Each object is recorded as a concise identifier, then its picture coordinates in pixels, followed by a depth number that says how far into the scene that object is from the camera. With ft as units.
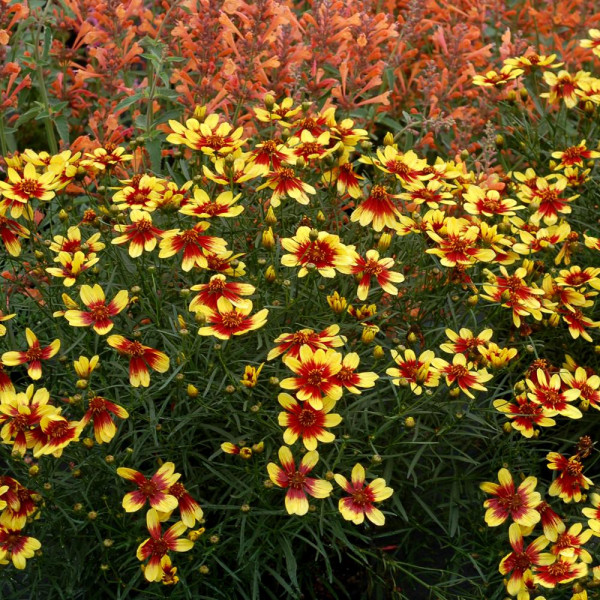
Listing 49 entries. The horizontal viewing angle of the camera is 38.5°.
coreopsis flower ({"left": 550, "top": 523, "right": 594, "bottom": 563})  6.61
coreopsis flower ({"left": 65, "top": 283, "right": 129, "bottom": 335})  6.61
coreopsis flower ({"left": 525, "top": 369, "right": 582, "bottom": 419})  6.80
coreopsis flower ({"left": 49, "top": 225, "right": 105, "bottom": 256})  7.41
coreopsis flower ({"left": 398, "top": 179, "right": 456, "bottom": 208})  7.79
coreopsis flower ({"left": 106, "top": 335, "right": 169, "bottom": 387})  6.48
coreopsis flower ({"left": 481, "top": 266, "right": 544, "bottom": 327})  7.25
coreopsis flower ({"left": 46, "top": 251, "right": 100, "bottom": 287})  6.94
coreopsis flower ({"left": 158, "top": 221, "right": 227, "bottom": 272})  7.00
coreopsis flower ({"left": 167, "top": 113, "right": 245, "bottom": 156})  7.70
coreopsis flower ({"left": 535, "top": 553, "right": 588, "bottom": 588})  6.42
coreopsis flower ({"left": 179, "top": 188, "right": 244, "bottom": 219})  7.20
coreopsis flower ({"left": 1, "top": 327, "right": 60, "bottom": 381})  6.72
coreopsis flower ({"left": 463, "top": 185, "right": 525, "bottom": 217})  8.02
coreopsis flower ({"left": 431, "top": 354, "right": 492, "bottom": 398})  6.71
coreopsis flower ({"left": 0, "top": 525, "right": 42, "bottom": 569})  6.36
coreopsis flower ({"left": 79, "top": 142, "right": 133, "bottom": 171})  7.82
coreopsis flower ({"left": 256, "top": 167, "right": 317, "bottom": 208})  7.51
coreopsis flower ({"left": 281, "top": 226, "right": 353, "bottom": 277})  6.92
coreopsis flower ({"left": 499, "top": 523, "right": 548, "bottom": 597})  6.56
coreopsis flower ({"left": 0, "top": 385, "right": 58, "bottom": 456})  6.35
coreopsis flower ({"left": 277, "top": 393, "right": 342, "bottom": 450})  6.22
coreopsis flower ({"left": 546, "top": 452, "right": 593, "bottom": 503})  7.00
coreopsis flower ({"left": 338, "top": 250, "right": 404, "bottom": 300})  7.13
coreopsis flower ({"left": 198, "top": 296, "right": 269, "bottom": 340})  6.46
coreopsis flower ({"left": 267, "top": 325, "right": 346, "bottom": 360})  6.48
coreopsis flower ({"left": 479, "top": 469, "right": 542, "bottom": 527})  6.72
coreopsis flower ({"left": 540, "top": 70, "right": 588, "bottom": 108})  9.66
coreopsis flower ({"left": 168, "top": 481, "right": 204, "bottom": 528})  6.45
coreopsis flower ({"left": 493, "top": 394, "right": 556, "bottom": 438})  6.73
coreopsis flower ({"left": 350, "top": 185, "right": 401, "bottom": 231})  7.73
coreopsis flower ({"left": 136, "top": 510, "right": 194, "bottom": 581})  6.21
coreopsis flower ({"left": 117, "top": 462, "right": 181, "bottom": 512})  6.30
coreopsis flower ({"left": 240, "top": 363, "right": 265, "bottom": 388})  6.24
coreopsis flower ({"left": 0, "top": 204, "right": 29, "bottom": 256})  7.30
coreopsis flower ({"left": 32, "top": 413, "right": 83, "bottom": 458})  6.16
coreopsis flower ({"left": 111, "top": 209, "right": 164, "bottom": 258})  7.03
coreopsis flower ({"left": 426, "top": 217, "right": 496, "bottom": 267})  7.21
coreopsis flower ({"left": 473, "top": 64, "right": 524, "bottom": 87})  9.42
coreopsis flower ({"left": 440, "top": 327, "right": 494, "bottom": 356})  7.02
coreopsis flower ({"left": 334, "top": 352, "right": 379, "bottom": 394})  6.41
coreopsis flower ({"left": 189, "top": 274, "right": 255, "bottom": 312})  6.70
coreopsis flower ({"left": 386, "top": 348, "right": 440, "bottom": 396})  6.46
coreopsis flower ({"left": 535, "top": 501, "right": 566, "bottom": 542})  6.81
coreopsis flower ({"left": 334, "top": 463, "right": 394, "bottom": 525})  6.28
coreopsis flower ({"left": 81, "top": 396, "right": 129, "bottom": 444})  6.33
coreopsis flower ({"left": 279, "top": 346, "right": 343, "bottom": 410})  6.15
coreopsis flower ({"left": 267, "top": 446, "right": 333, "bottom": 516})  6.24
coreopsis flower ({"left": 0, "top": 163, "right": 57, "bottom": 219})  7.19
